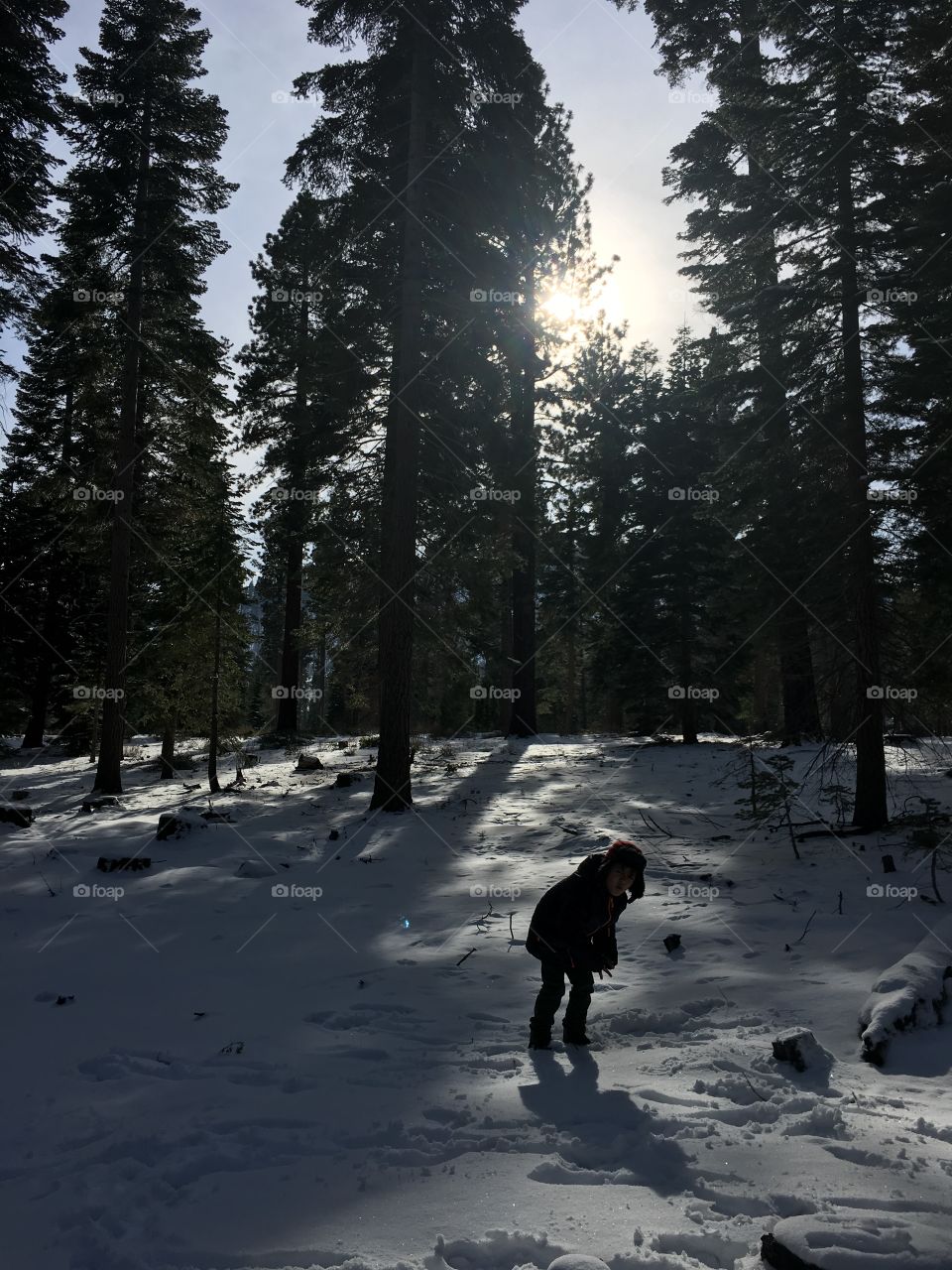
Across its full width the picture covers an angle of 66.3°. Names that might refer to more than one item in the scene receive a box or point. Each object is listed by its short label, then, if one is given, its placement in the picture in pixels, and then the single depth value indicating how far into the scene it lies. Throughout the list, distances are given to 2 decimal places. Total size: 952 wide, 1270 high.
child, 5.09
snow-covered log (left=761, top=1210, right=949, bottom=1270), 2.80
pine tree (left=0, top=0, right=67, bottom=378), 13.24
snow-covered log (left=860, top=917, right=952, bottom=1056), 4.82
